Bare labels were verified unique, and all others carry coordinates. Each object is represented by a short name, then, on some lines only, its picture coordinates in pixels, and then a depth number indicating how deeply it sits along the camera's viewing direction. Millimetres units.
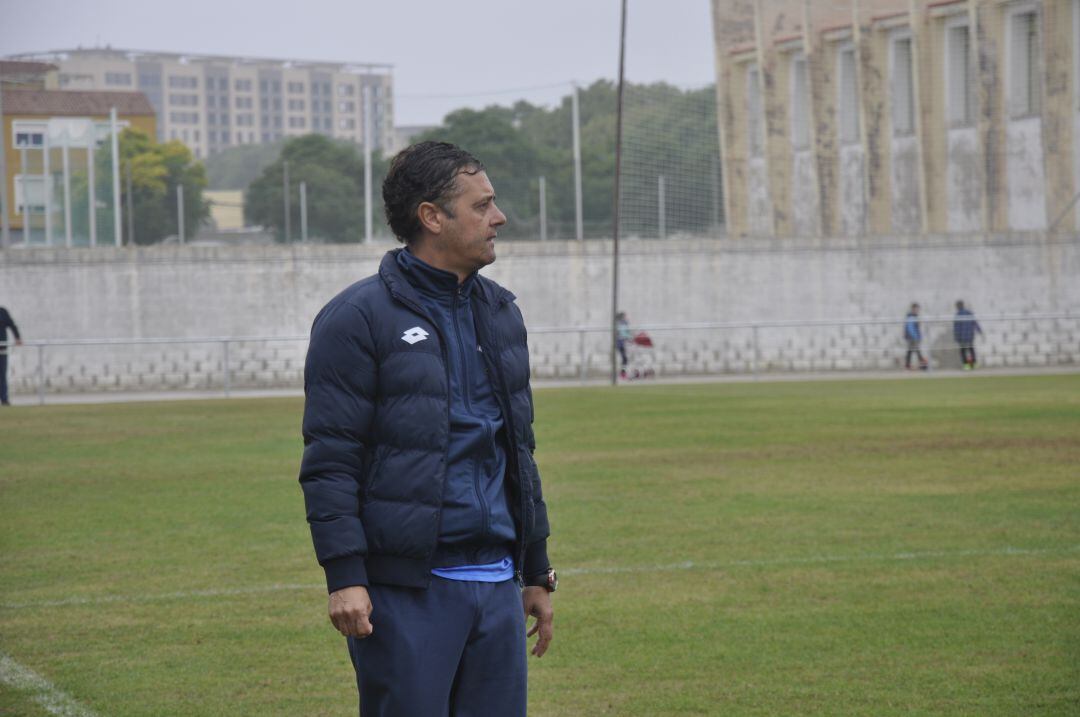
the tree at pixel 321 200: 39938
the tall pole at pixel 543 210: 37875
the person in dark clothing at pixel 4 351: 28797
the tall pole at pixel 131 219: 38362
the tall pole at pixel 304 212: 40375
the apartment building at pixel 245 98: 173000
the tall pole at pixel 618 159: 33062
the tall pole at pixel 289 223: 40216
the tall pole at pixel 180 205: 42500
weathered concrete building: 42750
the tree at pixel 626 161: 39406
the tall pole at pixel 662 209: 42031
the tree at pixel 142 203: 36656
